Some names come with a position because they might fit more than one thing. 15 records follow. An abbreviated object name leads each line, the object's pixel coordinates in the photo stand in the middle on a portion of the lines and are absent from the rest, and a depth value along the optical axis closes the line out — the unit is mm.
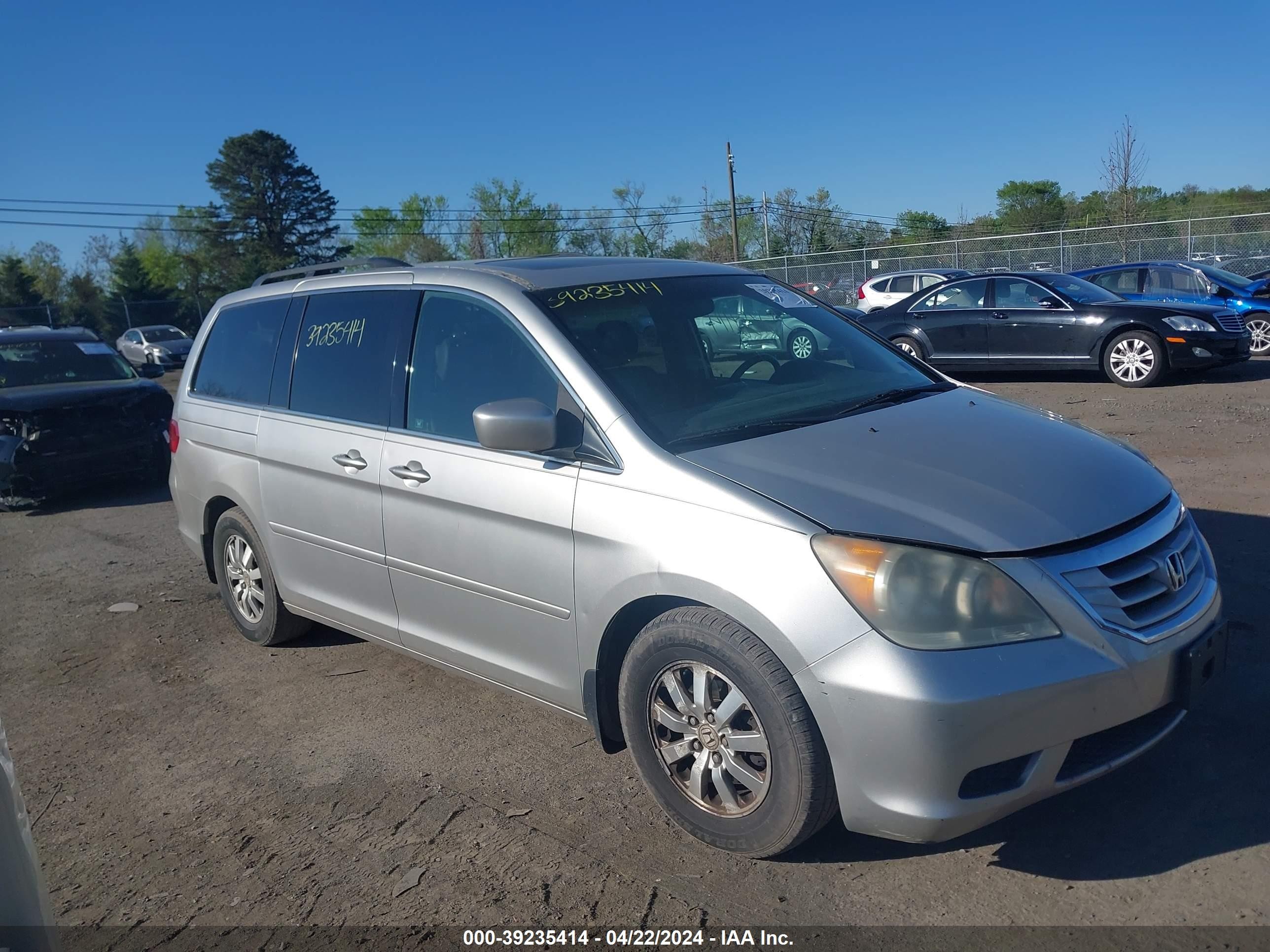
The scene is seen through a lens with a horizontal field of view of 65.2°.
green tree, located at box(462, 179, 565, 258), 73188
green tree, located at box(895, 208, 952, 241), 49500
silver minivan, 2639
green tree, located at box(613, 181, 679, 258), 65562
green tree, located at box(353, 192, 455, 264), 77750
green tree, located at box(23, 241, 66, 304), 58000
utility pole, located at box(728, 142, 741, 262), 45259
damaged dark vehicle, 9117
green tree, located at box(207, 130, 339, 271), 68562
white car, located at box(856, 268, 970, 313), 20344
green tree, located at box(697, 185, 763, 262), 52750
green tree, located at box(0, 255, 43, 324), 49156
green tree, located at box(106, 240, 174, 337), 45666
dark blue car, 14281
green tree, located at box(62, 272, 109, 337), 45812
